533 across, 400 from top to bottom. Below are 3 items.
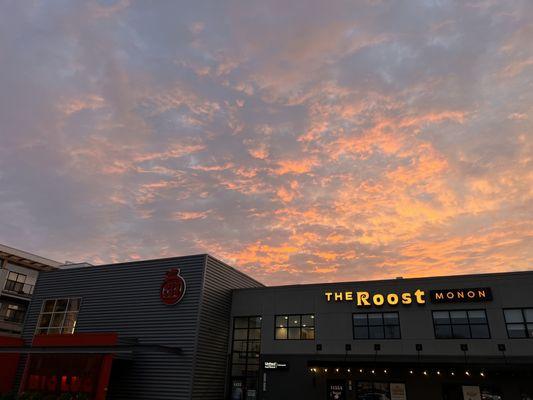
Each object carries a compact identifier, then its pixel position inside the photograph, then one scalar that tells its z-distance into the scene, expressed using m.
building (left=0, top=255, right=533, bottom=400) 27.44
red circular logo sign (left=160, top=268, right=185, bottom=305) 33.31
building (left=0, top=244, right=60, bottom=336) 55.28
